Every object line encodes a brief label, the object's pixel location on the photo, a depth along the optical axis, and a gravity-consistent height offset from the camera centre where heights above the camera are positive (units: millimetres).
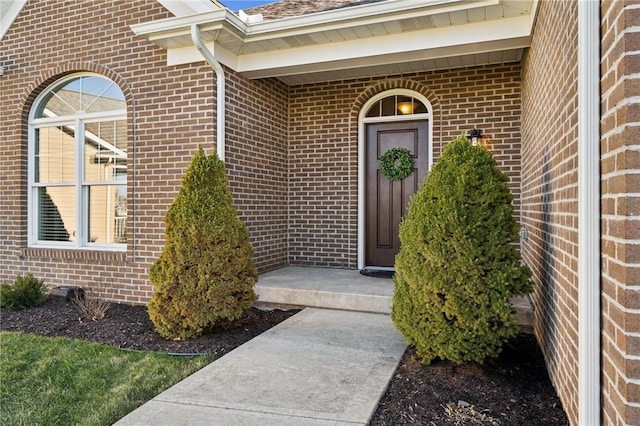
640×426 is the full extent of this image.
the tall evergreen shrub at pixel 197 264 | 4102 -457
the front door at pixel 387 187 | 5973 +399
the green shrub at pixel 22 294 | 5328 -969
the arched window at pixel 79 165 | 5742 +669
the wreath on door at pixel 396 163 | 5961 +708
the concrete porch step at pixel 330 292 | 4637 -822
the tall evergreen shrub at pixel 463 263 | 2926 -314
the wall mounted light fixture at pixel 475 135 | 5395 +997
